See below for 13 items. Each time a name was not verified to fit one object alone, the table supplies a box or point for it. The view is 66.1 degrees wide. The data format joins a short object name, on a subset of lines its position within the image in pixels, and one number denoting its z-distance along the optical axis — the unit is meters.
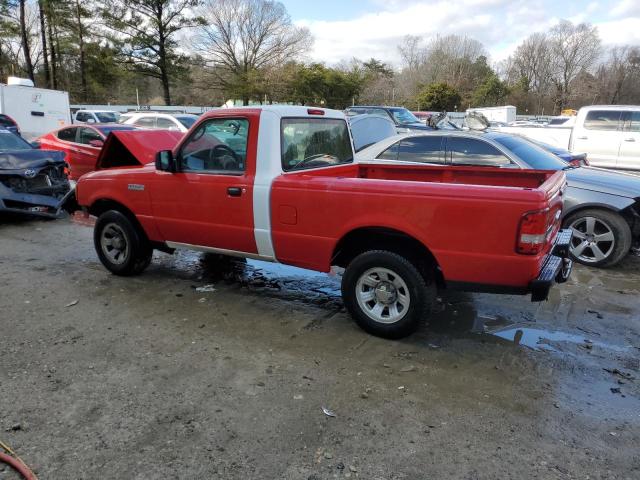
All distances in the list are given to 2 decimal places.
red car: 11.65
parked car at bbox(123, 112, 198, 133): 16.03
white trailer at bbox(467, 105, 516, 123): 33.66
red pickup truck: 3.54
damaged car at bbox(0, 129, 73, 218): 8.20
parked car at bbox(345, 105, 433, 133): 16.25
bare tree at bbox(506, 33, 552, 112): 62.53
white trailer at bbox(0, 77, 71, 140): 17.52
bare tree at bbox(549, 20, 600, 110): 60.41
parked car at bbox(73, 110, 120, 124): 23.70
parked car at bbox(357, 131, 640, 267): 6.09
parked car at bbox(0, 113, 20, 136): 13.87
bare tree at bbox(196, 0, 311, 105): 43.88
